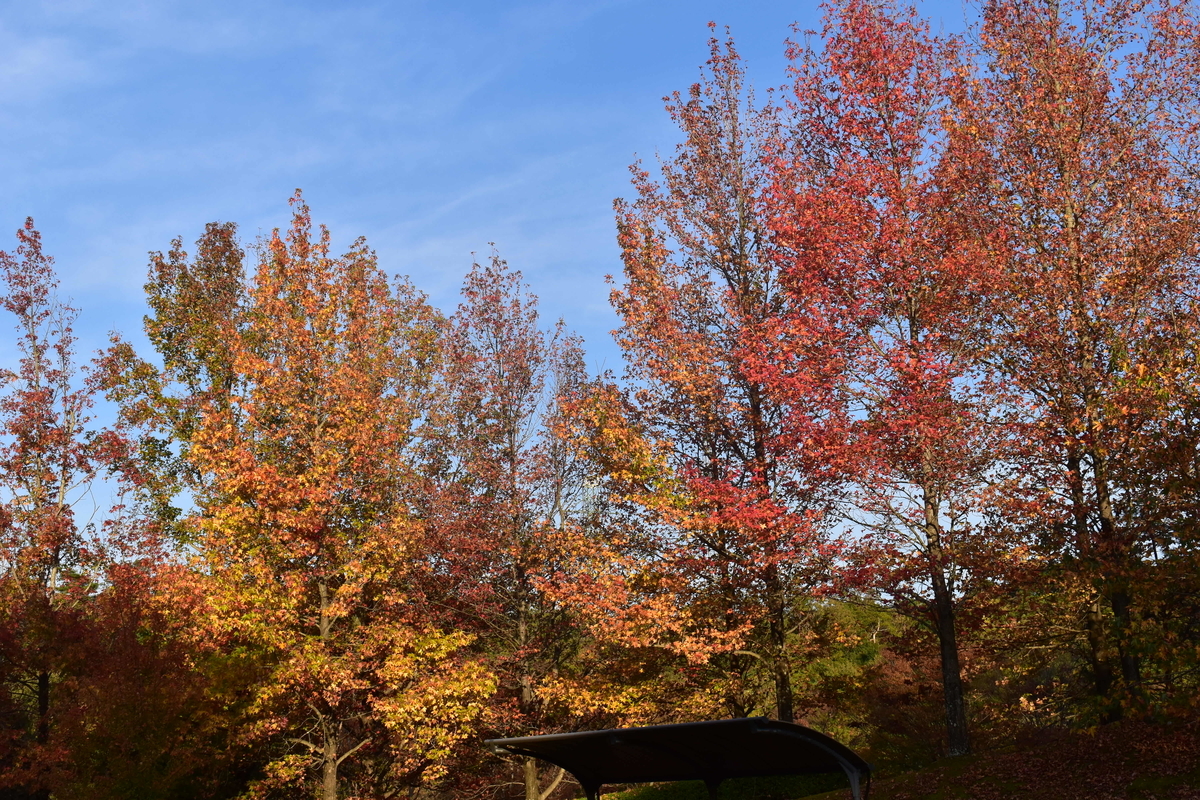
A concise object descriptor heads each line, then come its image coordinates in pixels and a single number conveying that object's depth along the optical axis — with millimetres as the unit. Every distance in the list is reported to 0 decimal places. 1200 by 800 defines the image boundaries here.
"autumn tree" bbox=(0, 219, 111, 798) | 24094
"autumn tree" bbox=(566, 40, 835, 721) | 20641
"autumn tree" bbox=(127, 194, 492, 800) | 21766
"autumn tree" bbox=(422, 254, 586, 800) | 24875
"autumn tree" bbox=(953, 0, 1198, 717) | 15867
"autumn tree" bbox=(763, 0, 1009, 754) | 18781
